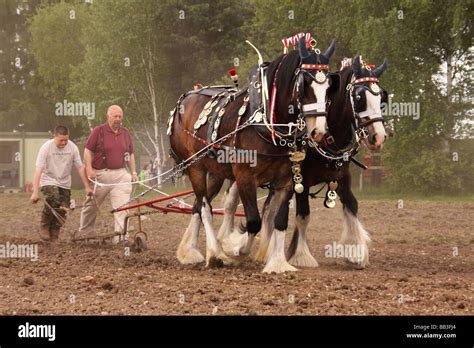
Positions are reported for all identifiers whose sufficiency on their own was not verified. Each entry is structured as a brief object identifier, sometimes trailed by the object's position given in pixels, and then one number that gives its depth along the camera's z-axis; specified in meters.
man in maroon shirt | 19.99
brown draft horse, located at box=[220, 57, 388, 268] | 14.42
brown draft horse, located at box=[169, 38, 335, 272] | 13.98
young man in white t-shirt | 19.85
